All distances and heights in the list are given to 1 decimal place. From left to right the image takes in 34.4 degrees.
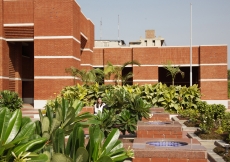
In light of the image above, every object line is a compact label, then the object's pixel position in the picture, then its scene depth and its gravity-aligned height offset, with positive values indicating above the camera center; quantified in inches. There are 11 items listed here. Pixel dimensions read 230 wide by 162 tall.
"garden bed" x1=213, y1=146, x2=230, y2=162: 364.3 -79.6
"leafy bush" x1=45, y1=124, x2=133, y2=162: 98.5 -20.1
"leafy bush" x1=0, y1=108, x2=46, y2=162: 87.6 -15.1
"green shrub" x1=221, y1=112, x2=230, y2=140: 503.0 -68.5
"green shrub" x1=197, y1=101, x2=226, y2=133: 564.3 -66.3
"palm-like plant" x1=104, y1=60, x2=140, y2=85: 1125.6 +18.1
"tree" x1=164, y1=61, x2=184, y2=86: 1194.6 +22.6
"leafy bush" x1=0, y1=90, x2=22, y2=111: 899.9 -57.2
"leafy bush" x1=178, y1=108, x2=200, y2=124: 705.6 -79.2
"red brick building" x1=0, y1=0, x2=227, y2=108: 1092.5 +107.1
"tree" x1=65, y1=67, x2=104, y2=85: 1003.3 +4.6
